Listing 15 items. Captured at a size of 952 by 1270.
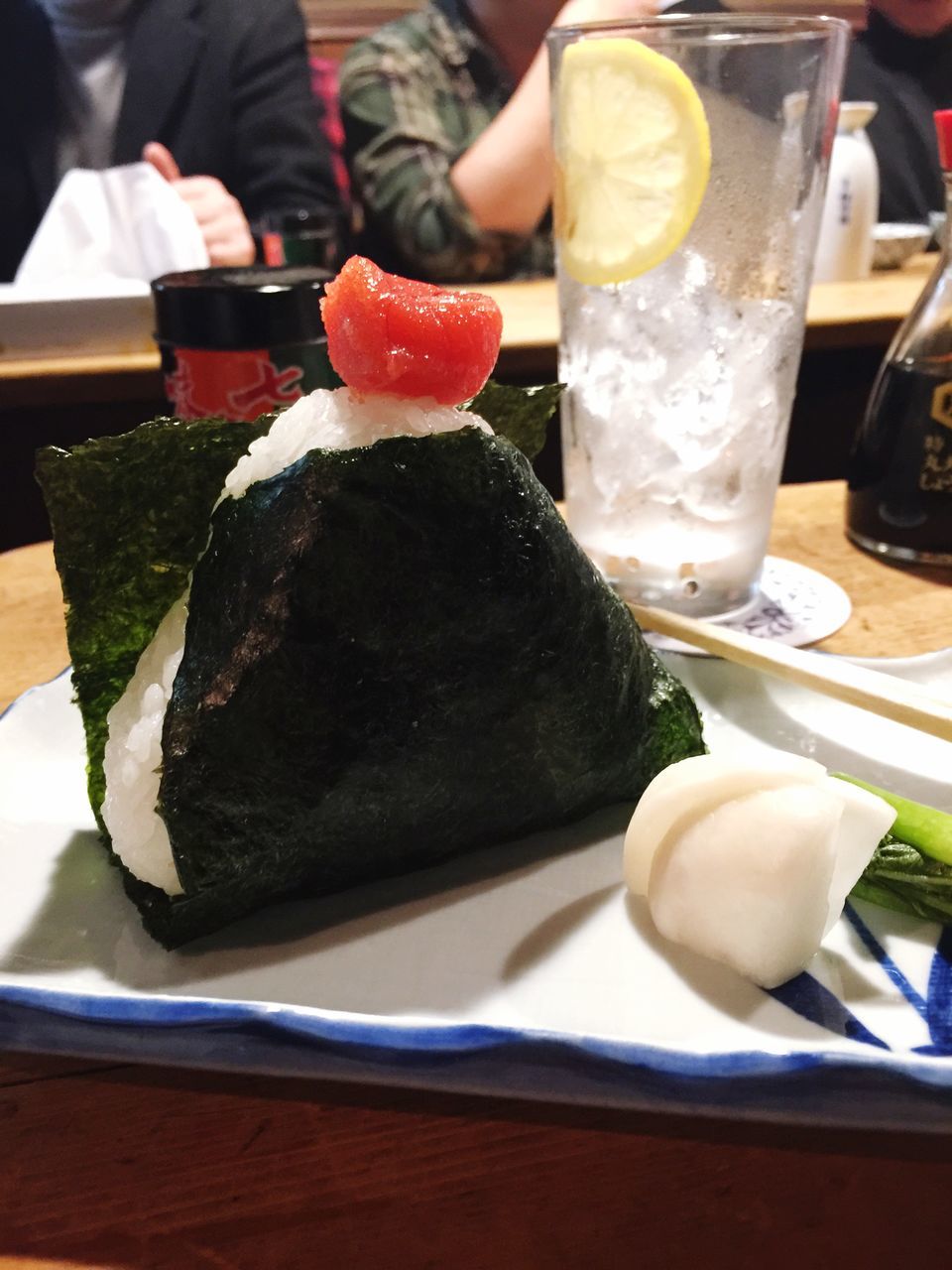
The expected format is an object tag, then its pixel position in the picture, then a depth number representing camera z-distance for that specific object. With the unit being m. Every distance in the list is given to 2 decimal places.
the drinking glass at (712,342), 0.25
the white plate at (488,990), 0.14
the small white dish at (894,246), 0.75
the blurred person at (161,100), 0.84
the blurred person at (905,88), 0.97
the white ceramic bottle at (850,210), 0.65
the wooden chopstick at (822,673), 0.21
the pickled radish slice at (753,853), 0.16
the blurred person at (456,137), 0.80
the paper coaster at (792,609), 0.29
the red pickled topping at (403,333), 0.17
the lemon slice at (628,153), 0.25
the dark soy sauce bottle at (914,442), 0.32
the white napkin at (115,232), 0.63
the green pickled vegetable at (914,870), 0.17
